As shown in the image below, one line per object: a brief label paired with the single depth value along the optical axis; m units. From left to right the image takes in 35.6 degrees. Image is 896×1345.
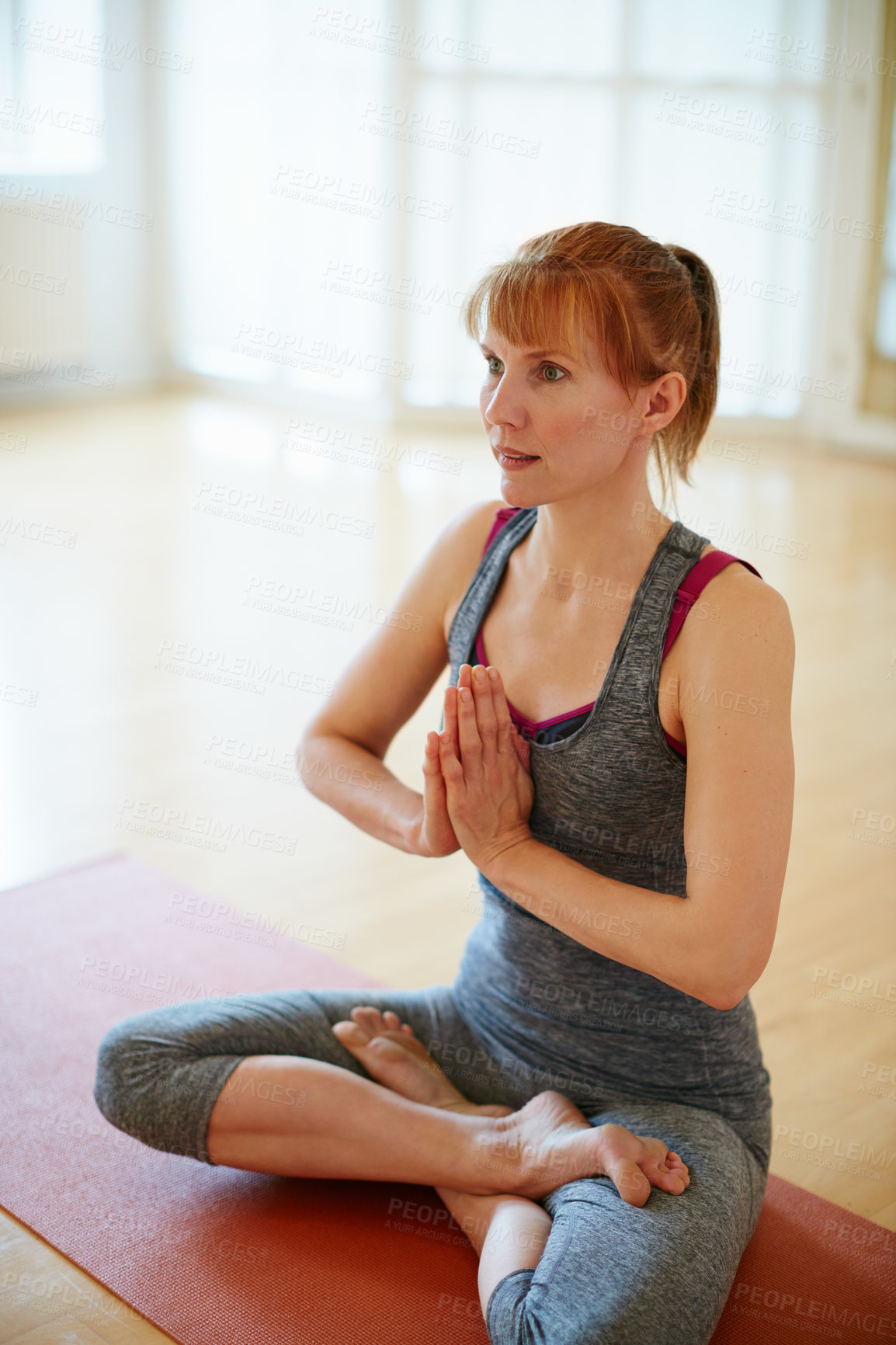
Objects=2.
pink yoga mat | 1.47
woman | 1.35
